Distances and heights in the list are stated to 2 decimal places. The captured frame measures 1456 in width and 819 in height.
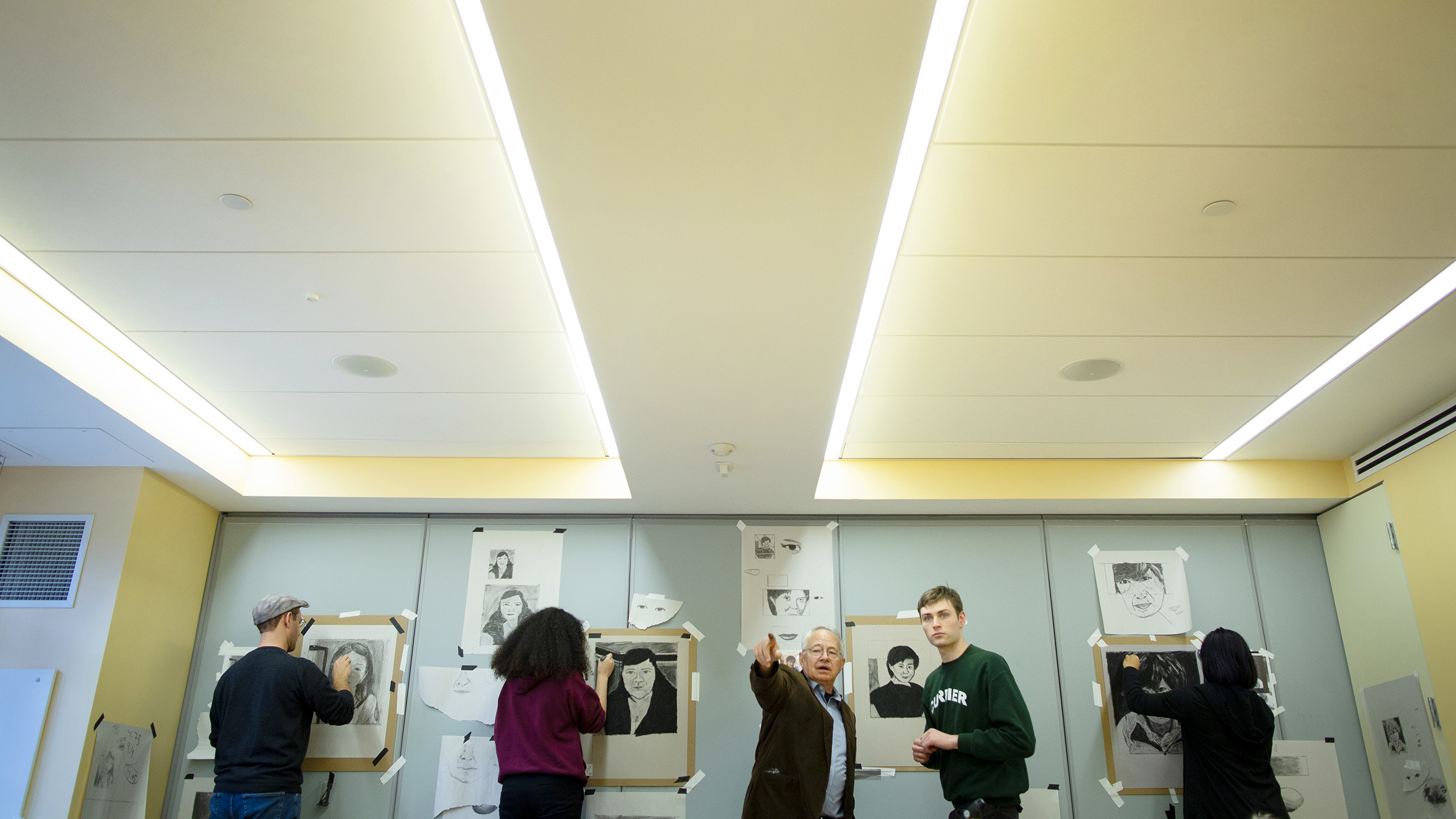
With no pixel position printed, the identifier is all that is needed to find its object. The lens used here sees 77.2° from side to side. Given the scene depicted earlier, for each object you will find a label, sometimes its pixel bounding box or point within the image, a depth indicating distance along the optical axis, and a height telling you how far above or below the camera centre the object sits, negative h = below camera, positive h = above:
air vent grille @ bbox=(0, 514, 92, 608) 4.01 +0.72
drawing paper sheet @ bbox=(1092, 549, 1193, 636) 4.63 +0.69
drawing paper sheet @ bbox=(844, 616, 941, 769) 4.43 +0.22
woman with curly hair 3.94 +0.07
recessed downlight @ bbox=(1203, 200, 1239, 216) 2.61 +1.43
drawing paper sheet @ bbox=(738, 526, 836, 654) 4.66 +0.74
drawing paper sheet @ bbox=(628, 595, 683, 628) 4.66 +0.59
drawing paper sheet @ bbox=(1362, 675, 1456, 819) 3.98 -0.06
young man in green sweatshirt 3.32 +0.01
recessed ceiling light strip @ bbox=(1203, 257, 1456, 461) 3.06 +1.39
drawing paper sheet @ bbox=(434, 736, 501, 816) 4.32 -0.19
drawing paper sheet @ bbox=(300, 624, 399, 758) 4.42 +0.25
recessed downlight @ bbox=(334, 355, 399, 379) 3.59 +1.37
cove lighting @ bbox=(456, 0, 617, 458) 2.03 +1.45
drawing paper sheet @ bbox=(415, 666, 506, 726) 4.47 +0.19
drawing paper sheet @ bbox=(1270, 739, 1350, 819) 4.30 -0.19
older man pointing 3.59 -0.09
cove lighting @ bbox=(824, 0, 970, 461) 2.03 +1.45
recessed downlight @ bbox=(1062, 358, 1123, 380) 3.60 +1.38
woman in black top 3.94 +0.01
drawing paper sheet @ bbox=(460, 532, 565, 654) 4.63 +0.73
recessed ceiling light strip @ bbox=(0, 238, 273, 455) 2.96 +1.39
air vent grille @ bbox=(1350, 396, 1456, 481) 3.82 +1.25
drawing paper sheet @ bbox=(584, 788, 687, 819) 4.36 -0.33
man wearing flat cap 3.83 +0.02
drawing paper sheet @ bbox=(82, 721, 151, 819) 3.87 -0.18
